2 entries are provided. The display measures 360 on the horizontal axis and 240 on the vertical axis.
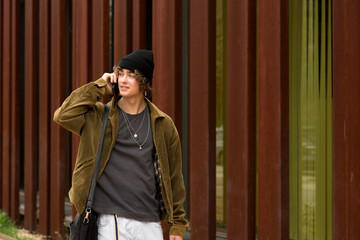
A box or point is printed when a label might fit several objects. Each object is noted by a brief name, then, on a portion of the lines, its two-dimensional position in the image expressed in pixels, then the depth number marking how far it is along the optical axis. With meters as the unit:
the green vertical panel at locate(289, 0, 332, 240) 10.42
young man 5.94
